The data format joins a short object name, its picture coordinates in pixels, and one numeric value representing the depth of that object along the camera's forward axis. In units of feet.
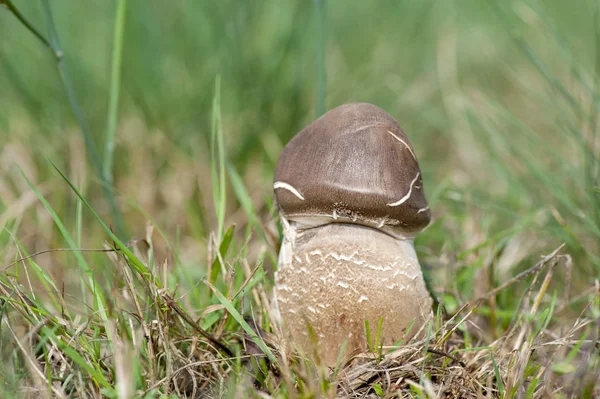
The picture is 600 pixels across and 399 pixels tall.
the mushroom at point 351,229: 3.58
